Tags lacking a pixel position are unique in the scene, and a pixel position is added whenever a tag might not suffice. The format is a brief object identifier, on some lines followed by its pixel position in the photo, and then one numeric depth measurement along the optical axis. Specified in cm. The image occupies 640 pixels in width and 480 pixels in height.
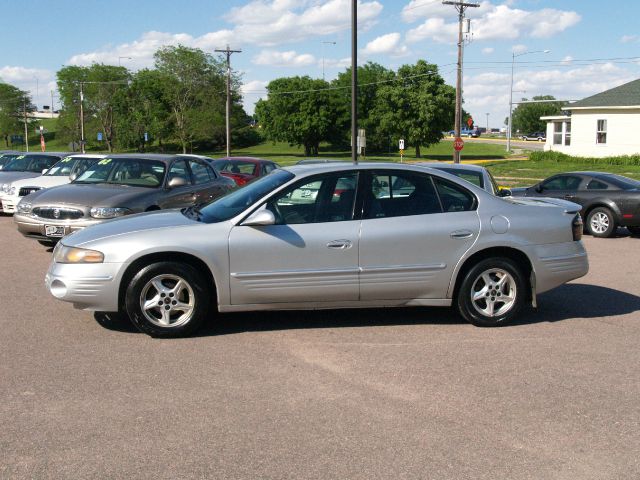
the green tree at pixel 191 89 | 8569
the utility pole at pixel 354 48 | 2414
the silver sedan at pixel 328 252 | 626
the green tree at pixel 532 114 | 12075
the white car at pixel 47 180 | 1527
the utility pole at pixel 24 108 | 10995
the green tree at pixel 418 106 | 7256
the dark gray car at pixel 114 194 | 1030
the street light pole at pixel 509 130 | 6705
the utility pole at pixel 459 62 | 3656
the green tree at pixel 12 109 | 11750
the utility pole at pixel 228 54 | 5372
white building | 4372
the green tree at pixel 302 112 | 8300
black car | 1473
